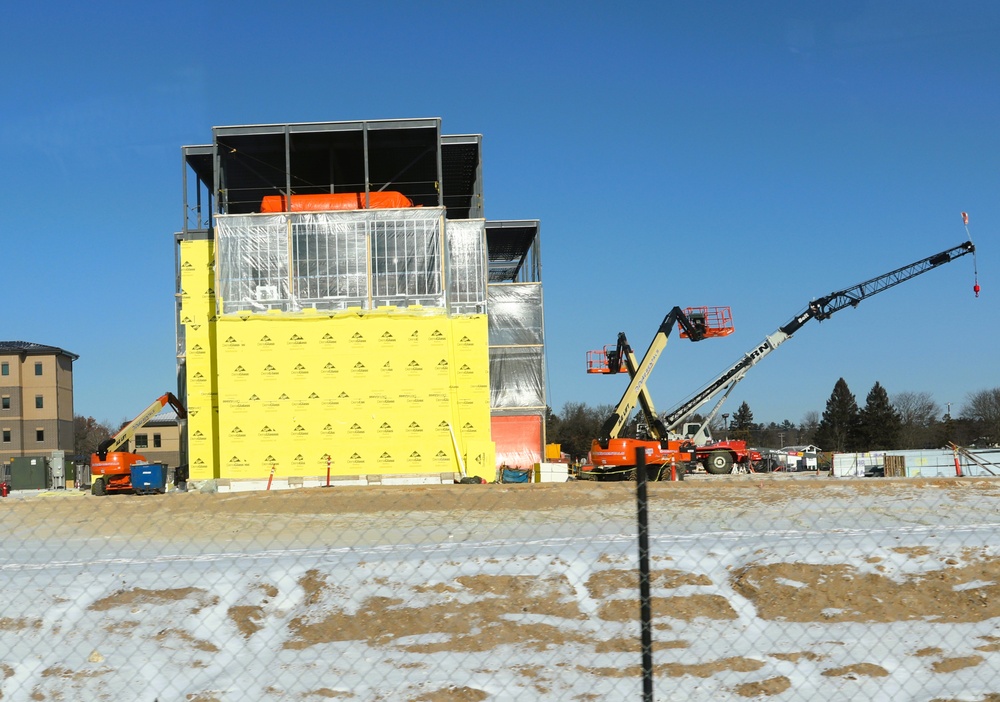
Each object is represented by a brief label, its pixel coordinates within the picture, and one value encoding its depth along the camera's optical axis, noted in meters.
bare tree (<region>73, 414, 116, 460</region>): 107.43
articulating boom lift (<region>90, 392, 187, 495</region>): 37.38
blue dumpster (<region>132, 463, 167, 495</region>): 36.72
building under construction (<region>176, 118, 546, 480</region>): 35.16
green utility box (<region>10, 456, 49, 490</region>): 52.91
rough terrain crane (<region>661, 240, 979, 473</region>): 42.81
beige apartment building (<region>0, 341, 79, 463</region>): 75.81
